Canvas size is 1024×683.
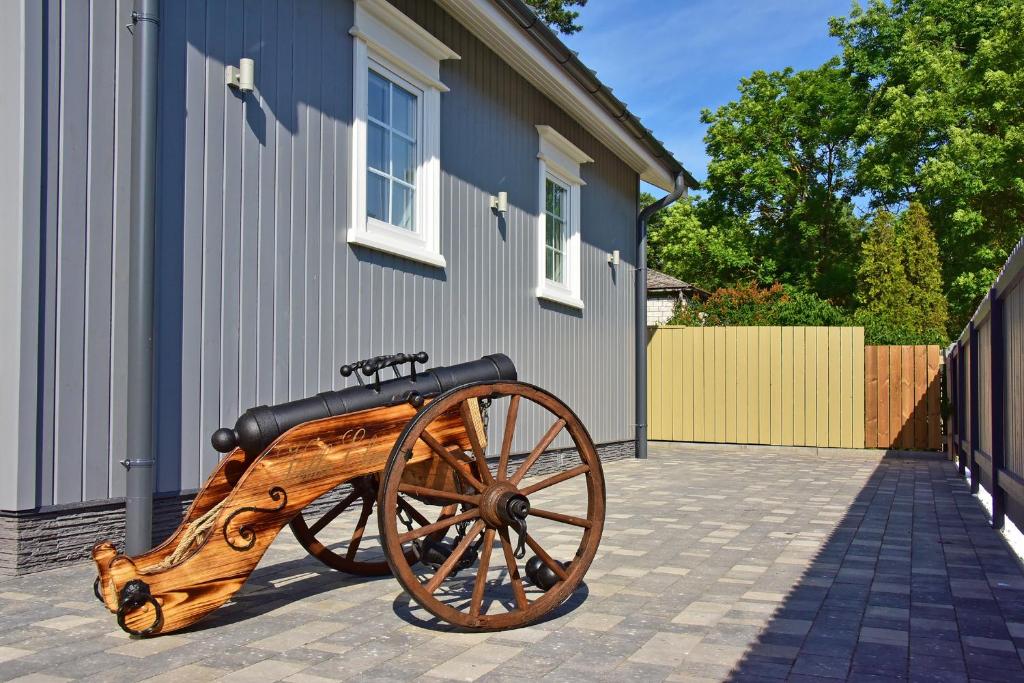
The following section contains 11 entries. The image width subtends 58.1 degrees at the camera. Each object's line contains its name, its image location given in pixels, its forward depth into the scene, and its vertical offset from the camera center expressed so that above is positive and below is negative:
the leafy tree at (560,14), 26.36 +10.30
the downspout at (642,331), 13.70 +0.59
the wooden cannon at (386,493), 3.48 -0.51
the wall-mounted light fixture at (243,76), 5.83 +1.86
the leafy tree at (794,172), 34.00 +7.60
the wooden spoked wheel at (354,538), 4.68 -0.87
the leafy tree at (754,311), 18.53 +1.30
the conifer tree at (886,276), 20.78 +2.24
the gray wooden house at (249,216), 4.68 +1.05
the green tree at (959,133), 23.77 +6.73
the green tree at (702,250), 35.59 +4.77
